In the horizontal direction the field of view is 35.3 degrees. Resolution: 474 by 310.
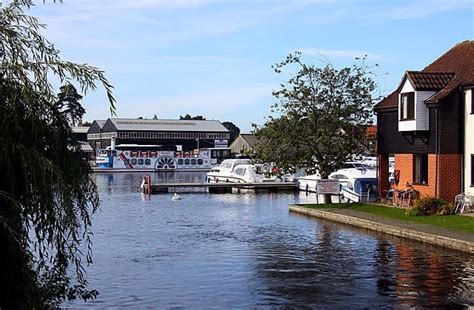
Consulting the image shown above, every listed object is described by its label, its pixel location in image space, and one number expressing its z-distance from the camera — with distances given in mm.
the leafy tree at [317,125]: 36906
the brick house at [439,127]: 31484
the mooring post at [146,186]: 54612
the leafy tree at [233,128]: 193125
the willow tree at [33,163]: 8094
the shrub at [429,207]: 29234
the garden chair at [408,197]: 33031
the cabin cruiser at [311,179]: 52509
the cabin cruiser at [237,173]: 58406
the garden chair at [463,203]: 29188
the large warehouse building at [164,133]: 128500
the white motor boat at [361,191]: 38688
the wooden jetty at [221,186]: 56156
